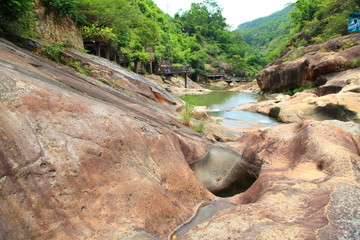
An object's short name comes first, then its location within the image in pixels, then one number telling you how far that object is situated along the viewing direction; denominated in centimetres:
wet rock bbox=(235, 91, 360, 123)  1016
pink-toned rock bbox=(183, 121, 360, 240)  210
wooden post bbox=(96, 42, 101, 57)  1749
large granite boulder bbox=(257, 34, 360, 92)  1681
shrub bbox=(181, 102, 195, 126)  788
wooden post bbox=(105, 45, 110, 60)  1863
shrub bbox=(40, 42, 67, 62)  820
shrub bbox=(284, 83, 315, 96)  1956
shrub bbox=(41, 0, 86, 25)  1057
